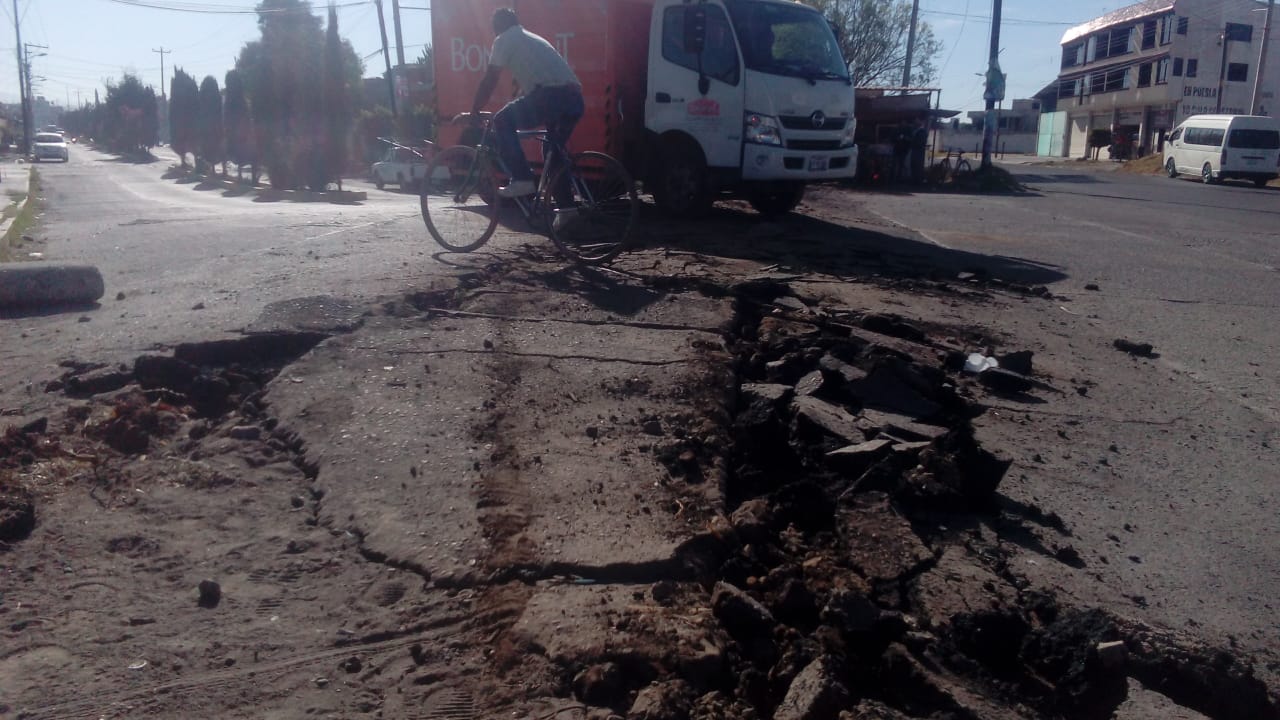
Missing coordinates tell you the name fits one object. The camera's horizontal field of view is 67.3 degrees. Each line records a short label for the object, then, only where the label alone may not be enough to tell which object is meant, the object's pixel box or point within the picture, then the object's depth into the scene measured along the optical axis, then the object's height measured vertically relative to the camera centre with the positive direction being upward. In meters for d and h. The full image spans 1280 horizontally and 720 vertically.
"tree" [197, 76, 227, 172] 46.34 +2.25
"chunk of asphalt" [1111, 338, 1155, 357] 6.08 -0.87
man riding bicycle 7.07 +0.65
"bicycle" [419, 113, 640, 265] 7.27 -0.13
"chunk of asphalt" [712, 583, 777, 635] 2.62 -1.14
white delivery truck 10.83 +1.13
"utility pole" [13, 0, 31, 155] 75.69 +5.57
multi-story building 59.41 +9.25
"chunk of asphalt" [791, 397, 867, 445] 3.92 -0.94
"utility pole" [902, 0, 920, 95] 43.56 +6.95
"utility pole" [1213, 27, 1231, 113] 52.22 +7.53
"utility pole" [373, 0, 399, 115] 46.84 +6.07
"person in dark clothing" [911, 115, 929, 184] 29.25 +1.52
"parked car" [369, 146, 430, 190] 34.00 +0.19
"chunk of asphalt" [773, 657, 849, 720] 2.24 -1.17
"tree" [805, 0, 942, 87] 46.03 +7.80
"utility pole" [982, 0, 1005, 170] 29.20 +3.79
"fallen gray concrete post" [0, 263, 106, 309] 5.81 -0.75
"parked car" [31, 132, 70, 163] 63.25 +0.73
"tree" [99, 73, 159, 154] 75.44 +3.90
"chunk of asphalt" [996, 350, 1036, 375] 5.35 -0.87
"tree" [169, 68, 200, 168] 48.56 +2.90
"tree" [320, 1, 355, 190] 39.25 +2.88
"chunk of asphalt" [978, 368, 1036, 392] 5.12 -0.94
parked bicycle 29.89 +0.92
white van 33.00 +2.23
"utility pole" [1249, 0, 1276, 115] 39.34 +6.06
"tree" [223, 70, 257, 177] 41.34 +2.09
